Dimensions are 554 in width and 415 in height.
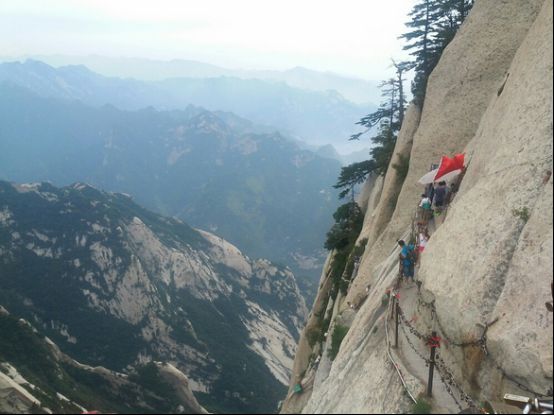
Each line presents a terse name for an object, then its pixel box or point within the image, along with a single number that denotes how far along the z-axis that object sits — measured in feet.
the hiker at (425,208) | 87.66
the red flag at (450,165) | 83.30
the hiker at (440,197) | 83.87
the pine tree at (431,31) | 143.95
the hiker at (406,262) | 75.71
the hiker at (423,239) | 79.25
